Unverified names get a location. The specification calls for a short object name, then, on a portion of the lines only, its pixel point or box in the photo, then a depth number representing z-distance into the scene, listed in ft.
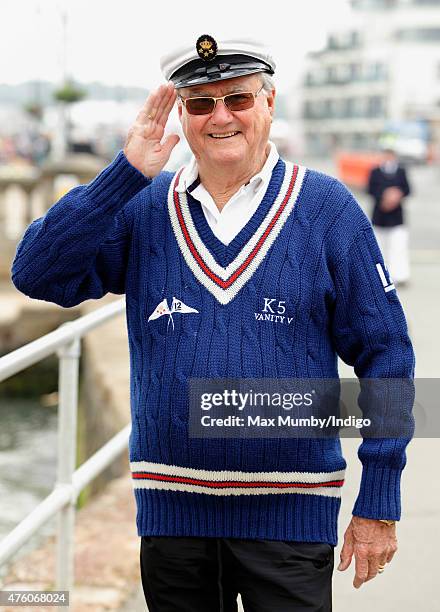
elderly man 7.07
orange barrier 84.23
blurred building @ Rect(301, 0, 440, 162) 267.18
